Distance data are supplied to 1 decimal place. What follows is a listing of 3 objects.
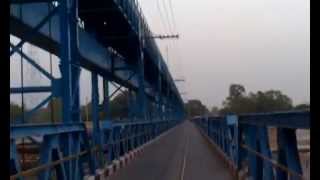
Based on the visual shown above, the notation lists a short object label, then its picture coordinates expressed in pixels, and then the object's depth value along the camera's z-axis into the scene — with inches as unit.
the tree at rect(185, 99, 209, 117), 7503.4
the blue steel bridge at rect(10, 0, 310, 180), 364.8
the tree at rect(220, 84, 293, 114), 2815.9
